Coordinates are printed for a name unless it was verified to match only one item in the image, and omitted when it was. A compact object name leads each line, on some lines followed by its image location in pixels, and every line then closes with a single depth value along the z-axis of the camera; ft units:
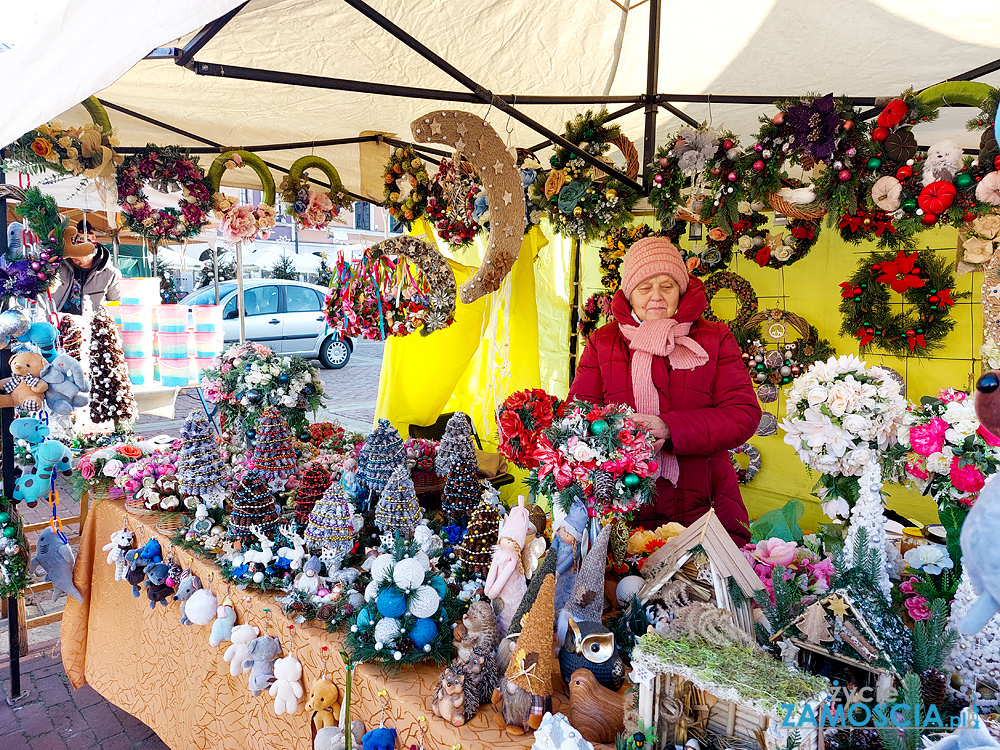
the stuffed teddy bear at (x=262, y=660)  6.48
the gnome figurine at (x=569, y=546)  4.93
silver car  31.96
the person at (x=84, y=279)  11.43
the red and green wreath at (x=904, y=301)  12.44
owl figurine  4.23
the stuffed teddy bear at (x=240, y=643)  6.68
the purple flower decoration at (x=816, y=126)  7.04
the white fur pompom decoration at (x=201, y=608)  7.34
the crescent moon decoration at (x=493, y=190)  8.34
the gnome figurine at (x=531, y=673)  4.17
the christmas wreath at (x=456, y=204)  9.36
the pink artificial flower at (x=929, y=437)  4.36
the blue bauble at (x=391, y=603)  5.16
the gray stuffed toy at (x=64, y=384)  9.70
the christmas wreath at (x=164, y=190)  9.95
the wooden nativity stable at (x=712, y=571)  4.11
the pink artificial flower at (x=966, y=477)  4.17
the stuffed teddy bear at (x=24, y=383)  9.55
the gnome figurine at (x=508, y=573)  5.13
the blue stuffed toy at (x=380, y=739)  4.85
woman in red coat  7.04
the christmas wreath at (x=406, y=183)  10.84
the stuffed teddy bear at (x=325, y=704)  5.60
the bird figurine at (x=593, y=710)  4.01
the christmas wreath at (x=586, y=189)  9.76
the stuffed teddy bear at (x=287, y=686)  6.13
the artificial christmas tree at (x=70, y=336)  13.42
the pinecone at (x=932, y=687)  3.67
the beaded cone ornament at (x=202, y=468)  8.42
